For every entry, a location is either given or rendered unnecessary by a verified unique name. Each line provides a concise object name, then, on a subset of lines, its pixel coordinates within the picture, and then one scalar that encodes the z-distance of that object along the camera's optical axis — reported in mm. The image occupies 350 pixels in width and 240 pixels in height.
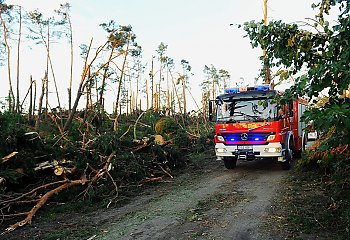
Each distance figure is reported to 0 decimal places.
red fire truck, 9133
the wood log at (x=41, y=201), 5633
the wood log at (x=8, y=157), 6938
